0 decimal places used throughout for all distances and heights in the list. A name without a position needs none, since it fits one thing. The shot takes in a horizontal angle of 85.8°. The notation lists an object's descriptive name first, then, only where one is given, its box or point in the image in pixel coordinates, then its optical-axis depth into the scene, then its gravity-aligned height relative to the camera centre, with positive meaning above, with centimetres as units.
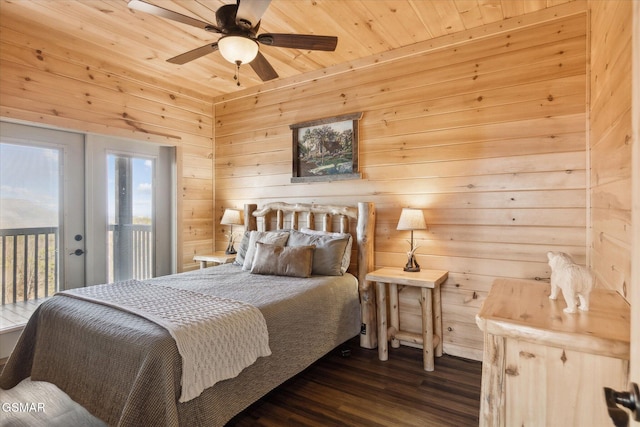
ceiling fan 184 +107
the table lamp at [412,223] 287 -9
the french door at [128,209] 346 +6
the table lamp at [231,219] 415 -6
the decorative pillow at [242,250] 356 -38
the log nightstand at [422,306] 270 -82
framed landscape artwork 345 +68
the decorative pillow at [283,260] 296 -41
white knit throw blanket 167 -60
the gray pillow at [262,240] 332 -26
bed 158 -72
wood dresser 98 -46
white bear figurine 118 -25
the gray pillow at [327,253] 307 -36
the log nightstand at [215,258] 390 -51
